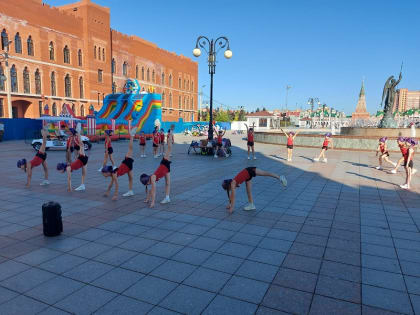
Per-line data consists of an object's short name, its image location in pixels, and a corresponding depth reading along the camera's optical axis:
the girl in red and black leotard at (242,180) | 6.45
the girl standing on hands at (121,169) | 7.63
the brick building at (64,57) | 35.12
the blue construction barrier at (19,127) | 28.50
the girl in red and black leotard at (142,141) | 16.94
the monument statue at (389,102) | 27.39
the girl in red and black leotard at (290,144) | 14.72
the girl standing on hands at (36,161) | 8.84
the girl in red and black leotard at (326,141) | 14.86
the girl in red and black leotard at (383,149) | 12.86
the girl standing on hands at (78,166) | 8.42
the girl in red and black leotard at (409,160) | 9.31
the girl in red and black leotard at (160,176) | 7.01
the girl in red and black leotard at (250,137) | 15.50
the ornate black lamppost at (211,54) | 17.33
